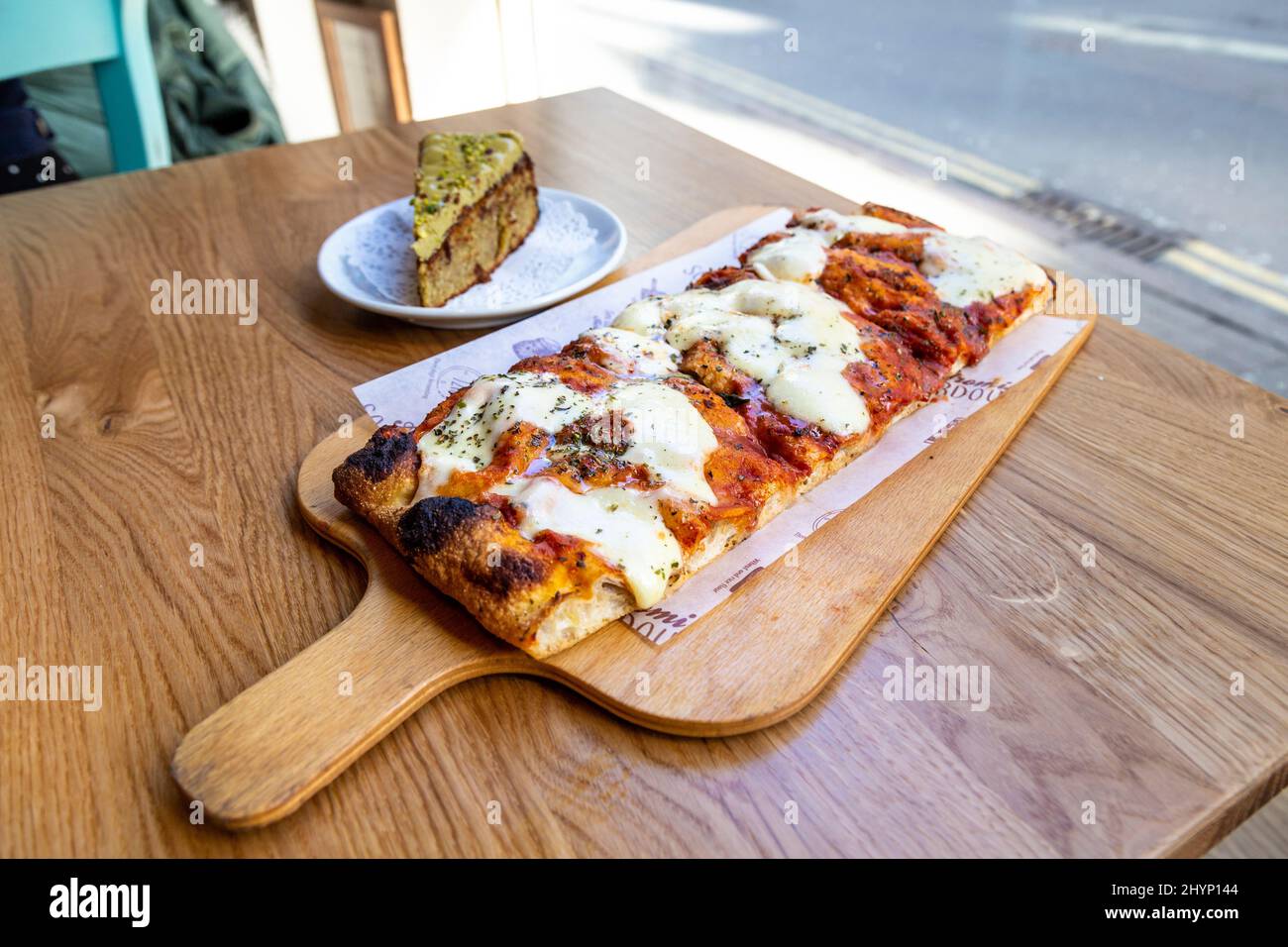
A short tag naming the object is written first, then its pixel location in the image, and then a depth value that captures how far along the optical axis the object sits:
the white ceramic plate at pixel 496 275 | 0.46
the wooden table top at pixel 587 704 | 0.26
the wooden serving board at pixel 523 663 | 0.26
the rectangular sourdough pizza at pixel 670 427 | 0.31
